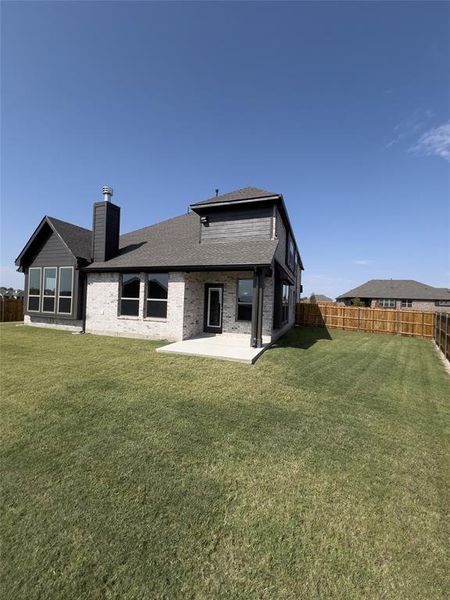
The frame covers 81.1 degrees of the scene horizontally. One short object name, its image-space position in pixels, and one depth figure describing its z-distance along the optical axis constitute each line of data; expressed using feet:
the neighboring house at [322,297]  252.21
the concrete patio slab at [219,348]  26.55
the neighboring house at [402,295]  136.36
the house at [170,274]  35.17
